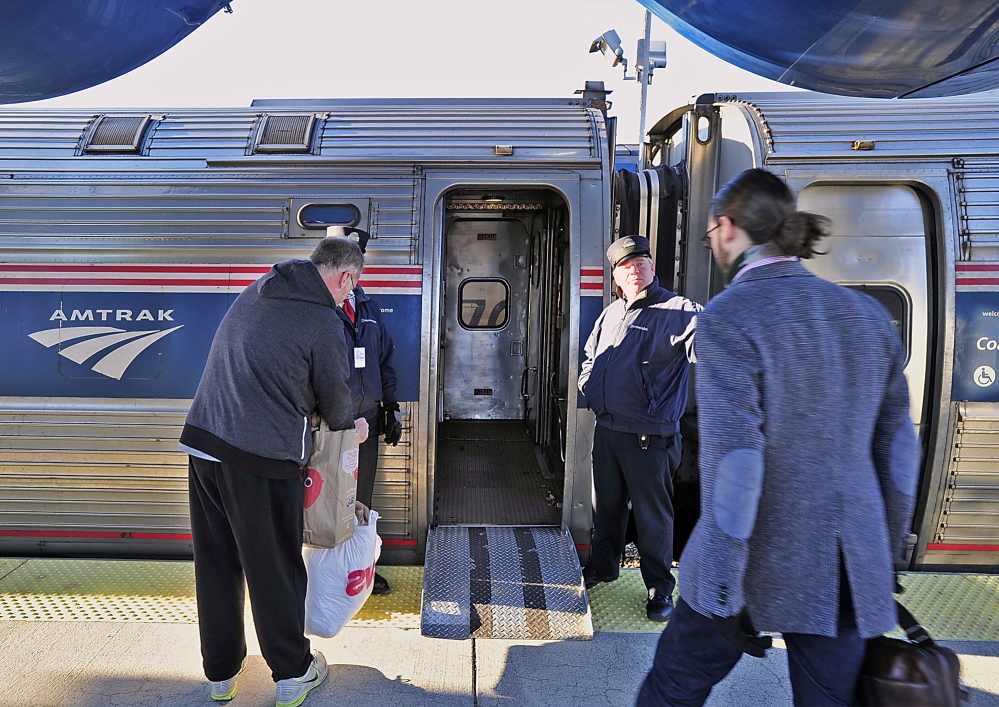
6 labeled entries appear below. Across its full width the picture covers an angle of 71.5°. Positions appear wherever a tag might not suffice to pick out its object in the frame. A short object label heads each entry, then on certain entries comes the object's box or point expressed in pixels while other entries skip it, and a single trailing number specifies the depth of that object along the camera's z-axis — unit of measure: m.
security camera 9.39
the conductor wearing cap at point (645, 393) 3.54
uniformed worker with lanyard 3.68
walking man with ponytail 1.71
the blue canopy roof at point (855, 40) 1.89
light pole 9.30
